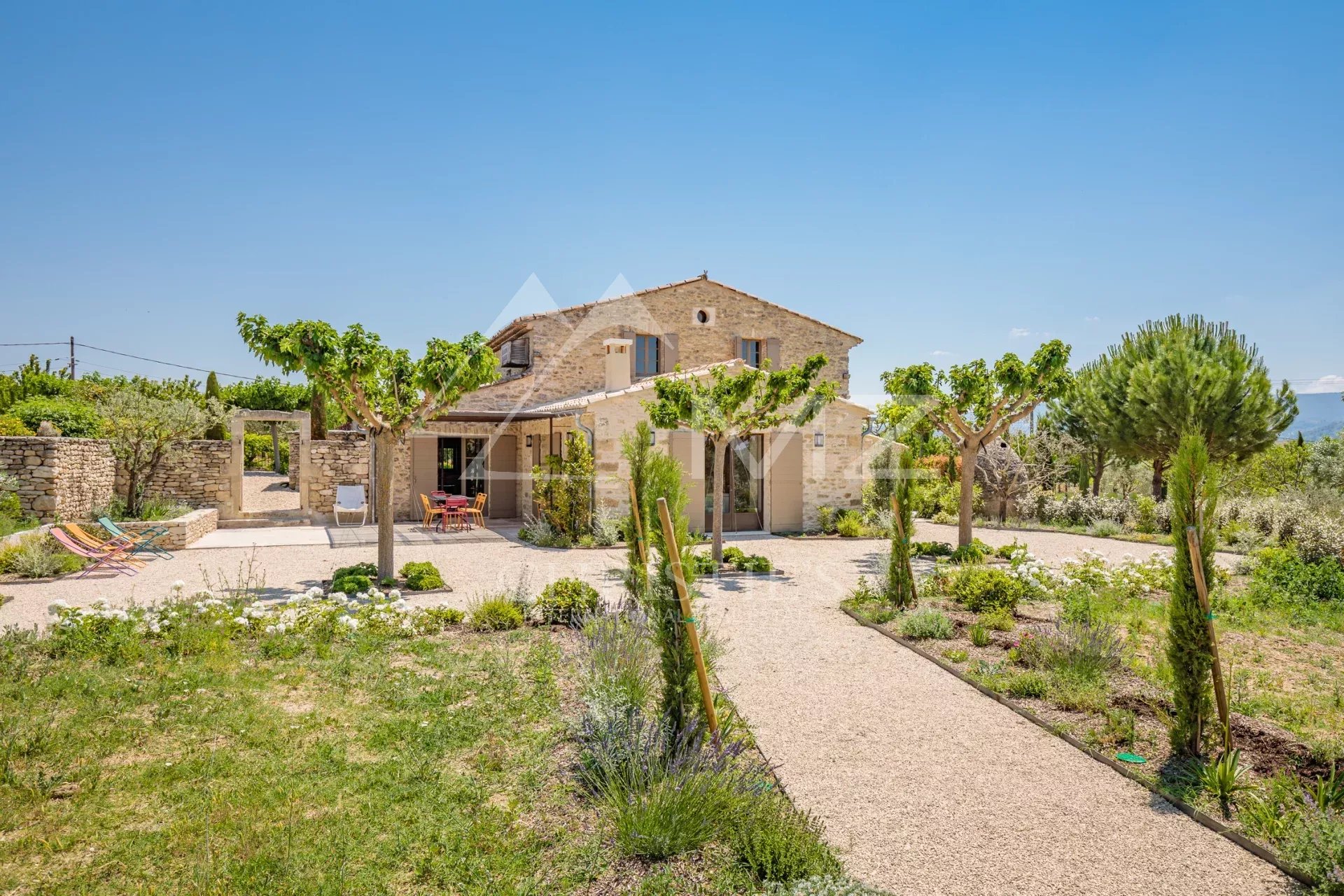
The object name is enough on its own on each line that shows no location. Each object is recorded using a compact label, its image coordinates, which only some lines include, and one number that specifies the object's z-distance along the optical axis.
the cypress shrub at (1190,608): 4.42
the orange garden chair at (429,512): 16.70
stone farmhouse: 15.89
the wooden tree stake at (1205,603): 4.34
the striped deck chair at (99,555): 10.46
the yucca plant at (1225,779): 3.98
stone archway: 17.25
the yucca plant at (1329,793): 3.69
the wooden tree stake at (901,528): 8.59
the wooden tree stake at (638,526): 6.66
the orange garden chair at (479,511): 16.56
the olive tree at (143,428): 15.08
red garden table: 16.42
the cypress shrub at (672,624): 4.38
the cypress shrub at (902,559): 8.62
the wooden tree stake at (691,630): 4.27
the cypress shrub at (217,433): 23.15
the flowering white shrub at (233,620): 6.48
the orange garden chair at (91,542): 10.97
